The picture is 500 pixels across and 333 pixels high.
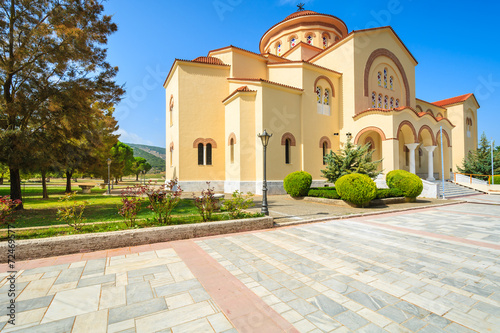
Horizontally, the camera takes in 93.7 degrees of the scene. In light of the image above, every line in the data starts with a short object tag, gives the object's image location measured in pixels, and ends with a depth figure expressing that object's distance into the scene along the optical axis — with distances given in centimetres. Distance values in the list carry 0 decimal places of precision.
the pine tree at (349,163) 1413
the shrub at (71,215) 575
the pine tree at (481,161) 2497
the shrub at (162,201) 649
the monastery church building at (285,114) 1703
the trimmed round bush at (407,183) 1367
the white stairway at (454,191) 1750
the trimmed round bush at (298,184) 1419
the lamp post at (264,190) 814
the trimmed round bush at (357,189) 1120
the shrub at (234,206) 740
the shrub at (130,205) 600
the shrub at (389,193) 1291
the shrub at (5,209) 504
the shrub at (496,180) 2294
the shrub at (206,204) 691
